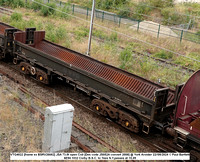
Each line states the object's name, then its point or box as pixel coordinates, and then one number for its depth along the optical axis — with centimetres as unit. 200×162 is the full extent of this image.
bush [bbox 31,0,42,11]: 3068
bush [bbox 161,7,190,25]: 3266
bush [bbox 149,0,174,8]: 3769
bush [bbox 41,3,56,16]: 2786
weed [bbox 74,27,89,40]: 2048
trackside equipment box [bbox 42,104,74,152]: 727
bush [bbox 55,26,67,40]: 1853
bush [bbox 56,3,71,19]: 2708
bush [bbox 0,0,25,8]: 3098
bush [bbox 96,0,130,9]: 3957
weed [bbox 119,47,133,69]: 1514
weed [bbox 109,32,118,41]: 2113
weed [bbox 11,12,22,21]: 2283
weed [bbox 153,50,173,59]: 1856
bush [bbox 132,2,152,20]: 3619
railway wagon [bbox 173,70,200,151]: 734
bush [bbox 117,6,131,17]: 3644
